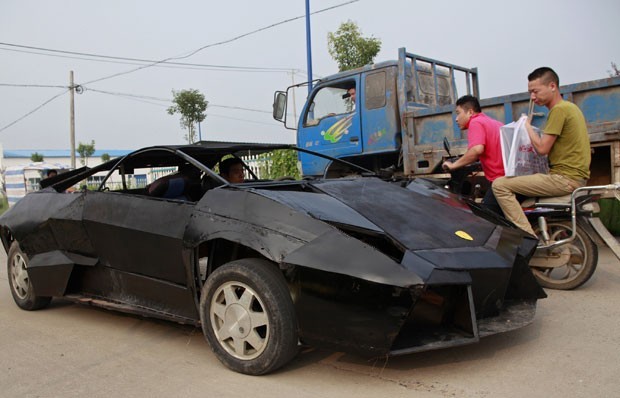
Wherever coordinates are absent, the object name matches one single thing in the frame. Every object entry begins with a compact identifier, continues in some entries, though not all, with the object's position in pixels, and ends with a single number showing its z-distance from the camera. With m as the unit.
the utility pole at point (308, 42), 15.47
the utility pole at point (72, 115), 28.12
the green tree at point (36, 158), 44.31
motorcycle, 4.56
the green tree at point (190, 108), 33.66
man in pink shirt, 5.03
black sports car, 2.74
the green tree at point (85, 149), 51.25
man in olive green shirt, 4.50
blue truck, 5.69
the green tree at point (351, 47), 18.47
